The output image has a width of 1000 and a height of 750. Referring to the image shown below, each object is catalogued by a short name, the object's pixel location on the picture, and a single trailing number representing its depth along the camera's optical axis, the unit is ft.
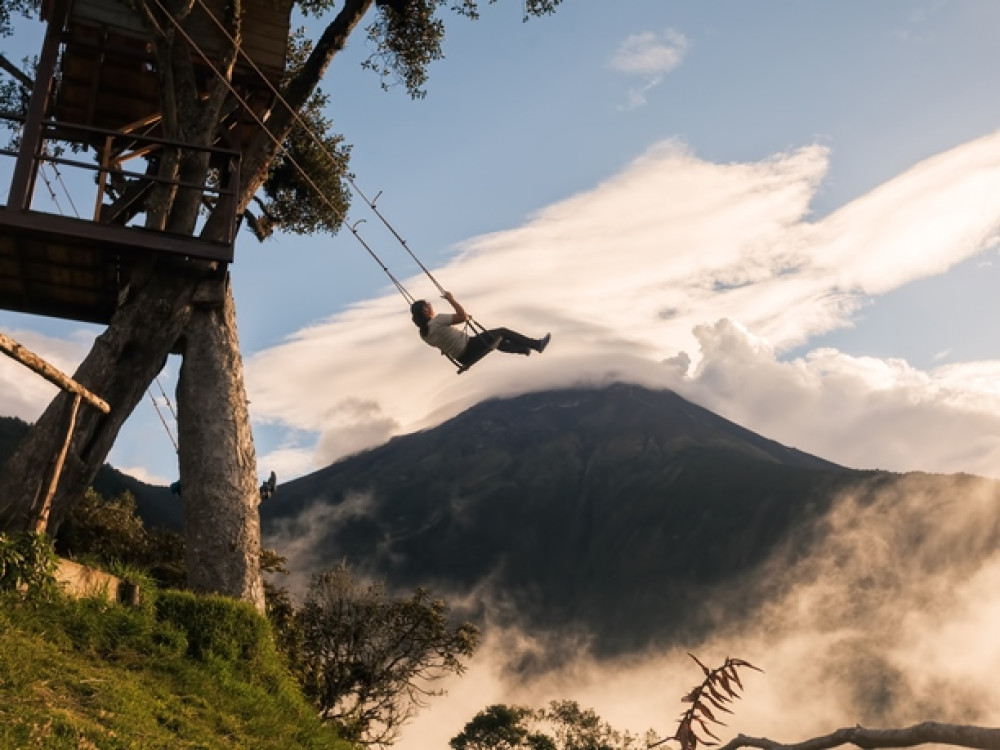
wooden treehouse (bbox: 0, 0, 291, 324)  48.44
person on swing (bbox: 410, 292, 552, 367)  50.98
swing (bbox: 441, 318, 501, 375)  53.47
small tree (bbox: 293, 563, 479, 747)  85.30
